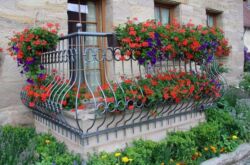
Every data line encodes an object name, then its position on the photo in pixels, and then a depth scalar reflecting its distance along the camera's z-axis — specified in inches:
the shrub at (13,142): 103.9
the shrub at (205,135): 132.7
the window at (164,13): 204.7
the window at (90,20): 159.2
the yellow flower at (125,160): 100.0
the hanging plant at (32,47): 115.6
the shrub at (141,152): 103.5
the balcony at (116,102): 102.4
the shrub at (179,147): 119.9
